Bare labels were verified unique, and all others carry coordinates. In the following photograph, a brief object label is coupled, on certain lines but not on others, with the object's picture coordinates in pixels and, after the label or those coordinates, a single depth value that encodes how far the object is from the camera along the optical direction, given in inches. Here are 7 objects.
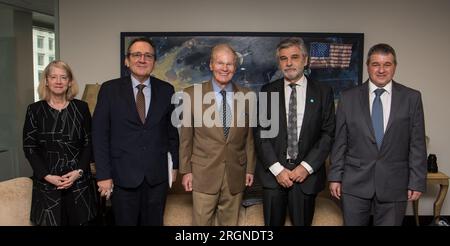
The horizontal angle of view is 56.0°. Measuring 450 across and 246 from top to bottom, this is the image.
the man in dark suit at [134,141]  100.4
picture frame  175.2
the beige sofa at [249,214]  119.0
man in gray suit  98.1
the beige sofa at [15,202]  107.8
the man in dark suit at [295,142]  102.1
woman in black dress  100.3
